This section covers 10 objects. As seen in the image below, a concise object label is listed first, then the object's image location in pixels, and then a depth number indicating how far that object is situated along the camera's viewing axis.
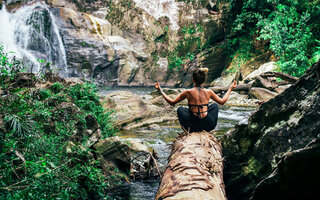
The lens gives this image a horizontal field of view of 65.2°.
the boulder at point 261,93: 11.07
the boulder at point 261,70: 14.09
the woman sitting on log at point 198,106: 3.84
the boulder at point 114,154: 3.74
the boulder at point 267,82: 11.66
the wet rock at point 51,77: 5.46
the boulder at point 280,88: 11.05
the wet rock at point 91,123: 4.35
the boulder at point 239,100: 11.66
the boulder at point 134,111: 7.77
